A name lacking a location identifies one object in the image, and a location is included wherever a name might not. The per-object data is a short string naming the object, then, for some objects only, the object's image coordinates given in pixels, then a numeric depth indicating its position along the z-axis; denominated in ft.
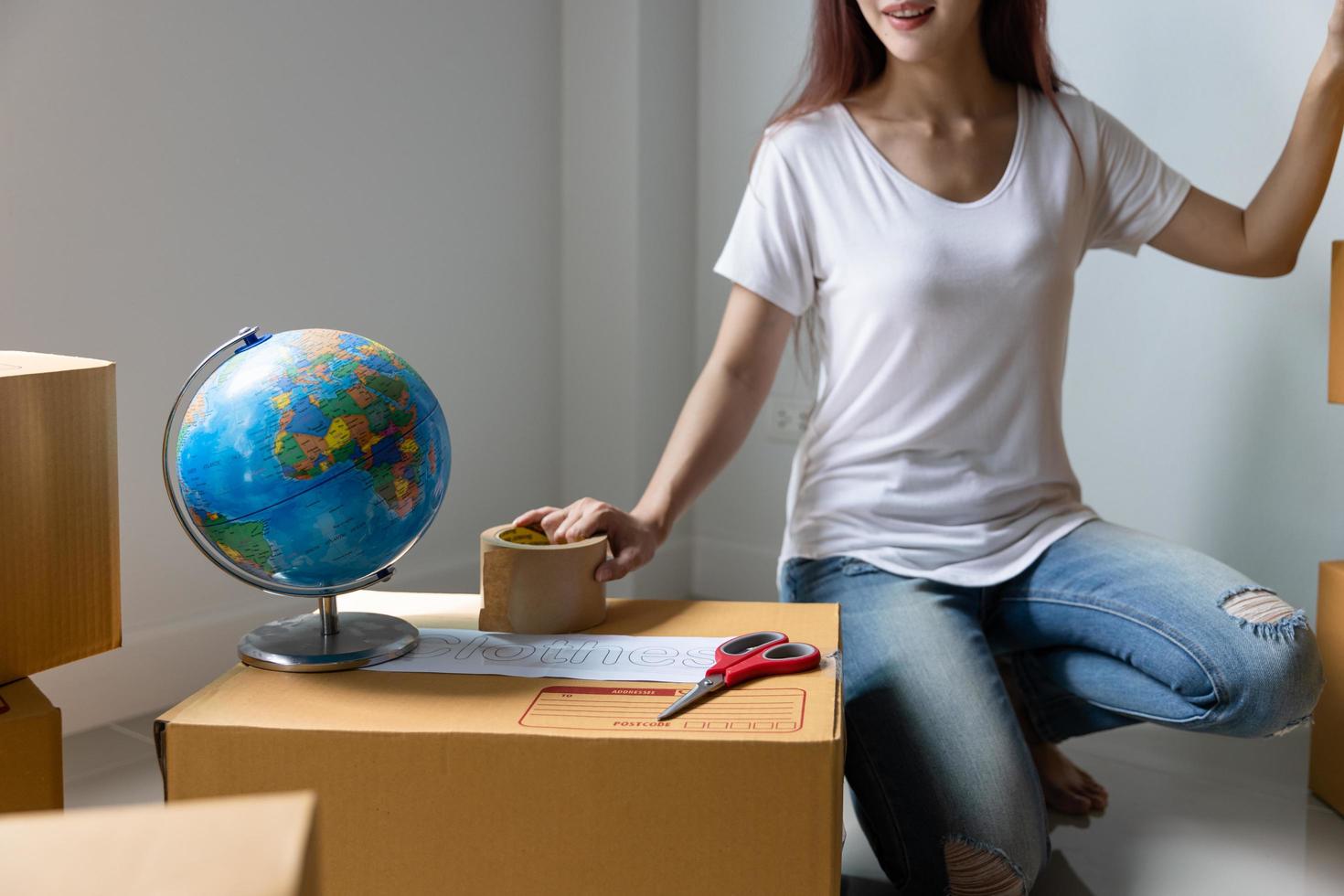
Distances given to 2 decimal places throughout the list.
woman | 4.51
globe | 3.13
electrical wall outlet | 8.17
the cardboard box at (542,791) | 2.94
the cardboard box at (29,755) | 3.31
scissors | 3.24
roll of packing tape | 3.70
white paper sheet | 3.39
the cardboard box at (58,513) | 3.52
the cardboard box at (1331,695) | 5.41
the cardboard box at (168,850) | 1.45
